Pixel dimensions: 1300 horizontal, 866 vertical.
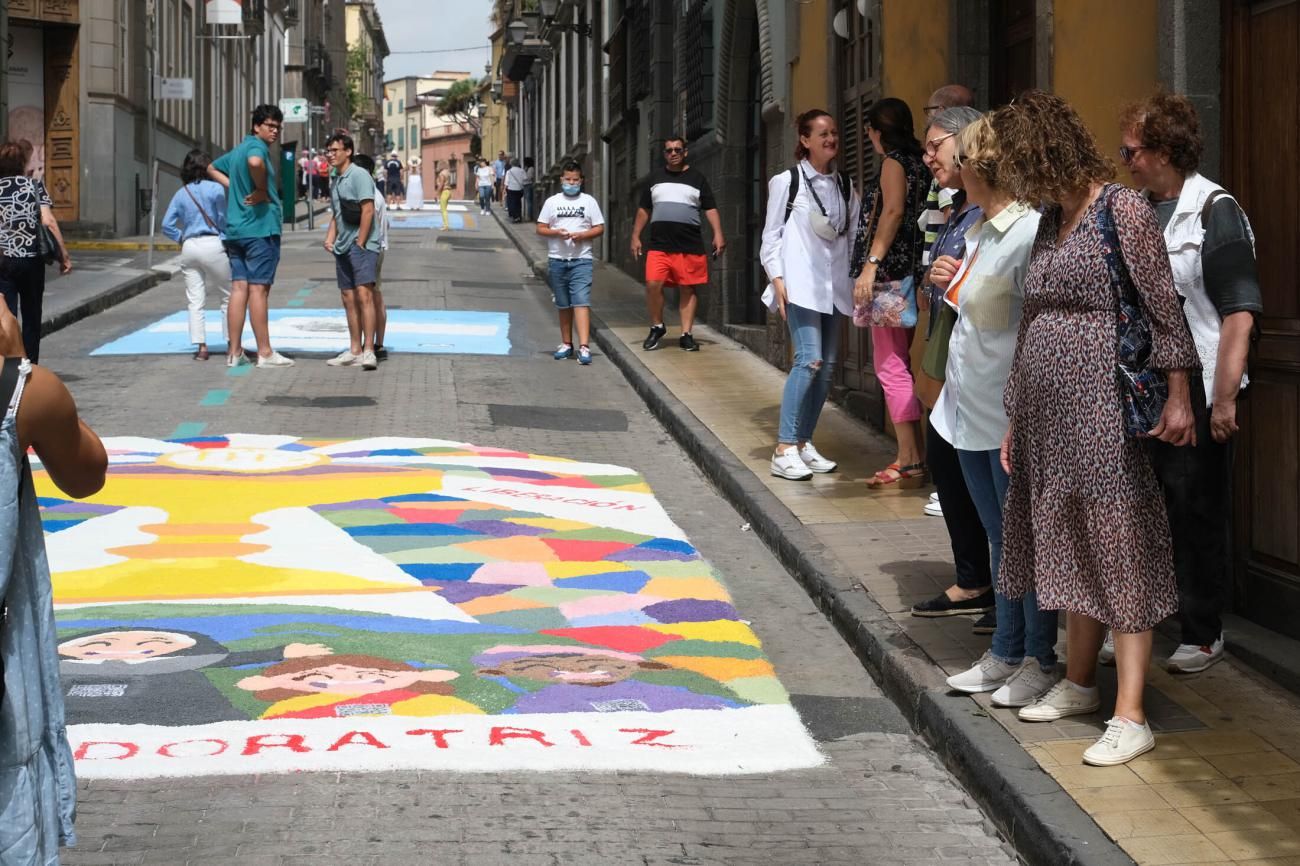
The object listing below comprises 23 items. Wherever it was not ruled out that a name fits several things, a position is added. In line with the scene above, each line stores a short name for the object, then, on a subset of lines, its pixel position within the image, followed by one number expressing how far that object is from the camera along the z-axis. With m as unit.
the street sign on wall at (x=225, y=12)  32.25
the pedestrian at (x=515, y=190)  42.97
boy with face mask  14.89
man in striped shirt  15.20
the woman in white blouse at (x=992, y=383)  5.43
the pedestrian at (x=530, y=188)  43.69
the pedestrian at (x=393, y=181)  53.56
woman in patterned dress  4.83
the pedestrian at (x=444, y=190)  41.31
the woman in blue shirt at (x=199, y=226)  14.17
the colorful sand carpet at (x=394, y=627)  5.35
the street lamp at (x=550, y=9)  29.42
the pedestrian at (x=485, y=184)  53.07
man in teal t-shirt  13.83
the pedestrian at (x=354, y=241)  14.11
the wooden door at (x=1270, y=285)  5.98
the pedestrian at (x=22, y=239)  11.64
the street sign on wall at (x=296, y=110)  42.47
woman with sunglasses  5.43
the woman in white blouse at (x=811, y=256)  9.14
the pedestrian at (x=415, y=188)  53.12
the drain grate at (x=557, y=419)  12.22
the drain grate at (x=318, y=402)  12.68
